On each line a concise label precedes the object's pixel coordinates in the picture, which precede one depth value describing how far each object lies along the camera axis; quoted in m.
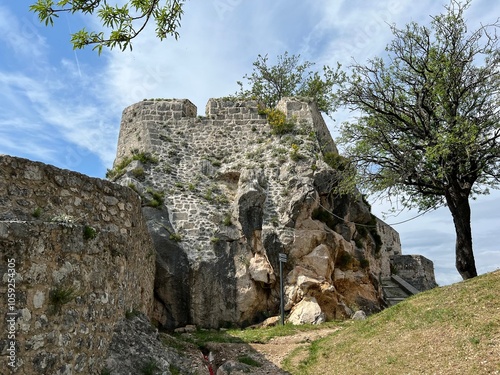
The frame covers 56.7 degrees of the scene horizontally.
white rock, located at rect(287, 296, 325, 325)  12.92
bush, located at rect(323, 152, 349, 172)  16.80
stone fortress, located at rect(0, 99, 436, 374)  5.05
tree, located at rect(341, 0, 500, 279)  12.48
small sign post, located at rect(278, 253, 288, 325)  13.13
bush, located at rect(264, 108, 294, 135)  17.97
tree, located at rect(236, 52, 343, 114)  25.47
